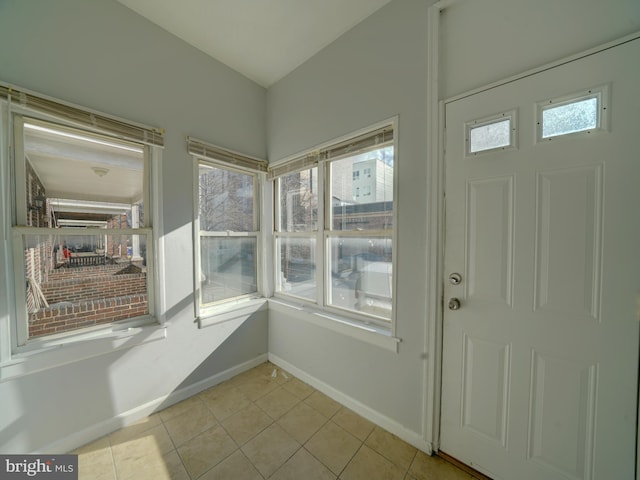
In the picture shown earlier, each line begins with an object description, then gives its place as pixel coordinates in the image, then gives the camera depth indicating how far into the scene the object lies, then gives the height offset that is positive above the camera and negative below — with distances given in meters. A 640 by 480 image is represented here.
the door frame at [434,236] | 1.37 -0.01
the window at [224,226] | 2.07 +0.08
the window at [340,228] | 1.72 +0.05
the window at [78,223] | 1.37 +0.08
